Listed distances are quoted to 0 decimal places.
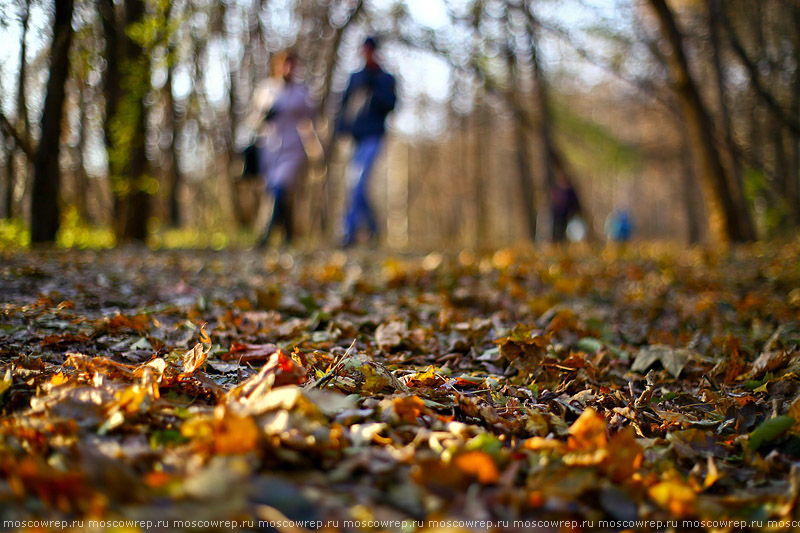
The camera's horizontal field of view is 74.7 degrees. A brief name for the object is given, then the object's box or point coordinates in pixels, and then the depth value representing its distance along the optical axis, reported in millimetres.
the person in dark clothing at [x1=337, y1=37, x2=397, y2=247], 6746
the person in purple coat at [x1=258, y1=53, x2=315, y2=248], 6672
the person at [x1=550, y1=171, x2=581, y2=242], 11133
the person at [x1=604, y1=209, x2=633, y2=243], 17141
